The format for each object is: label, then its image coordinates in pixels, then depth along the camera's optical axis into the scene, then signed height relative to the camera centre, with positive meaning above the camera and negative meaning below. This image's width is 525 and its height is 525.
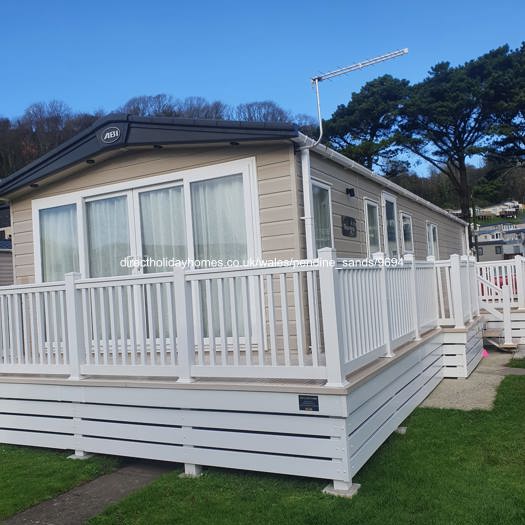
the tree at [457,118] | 26.52 +7.48
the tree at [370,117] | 30.16 +8.84
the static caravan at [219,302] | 3.43 -0.21
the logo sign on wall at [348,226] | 6.17 +0.52
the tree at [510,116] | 25.44 +6.99
